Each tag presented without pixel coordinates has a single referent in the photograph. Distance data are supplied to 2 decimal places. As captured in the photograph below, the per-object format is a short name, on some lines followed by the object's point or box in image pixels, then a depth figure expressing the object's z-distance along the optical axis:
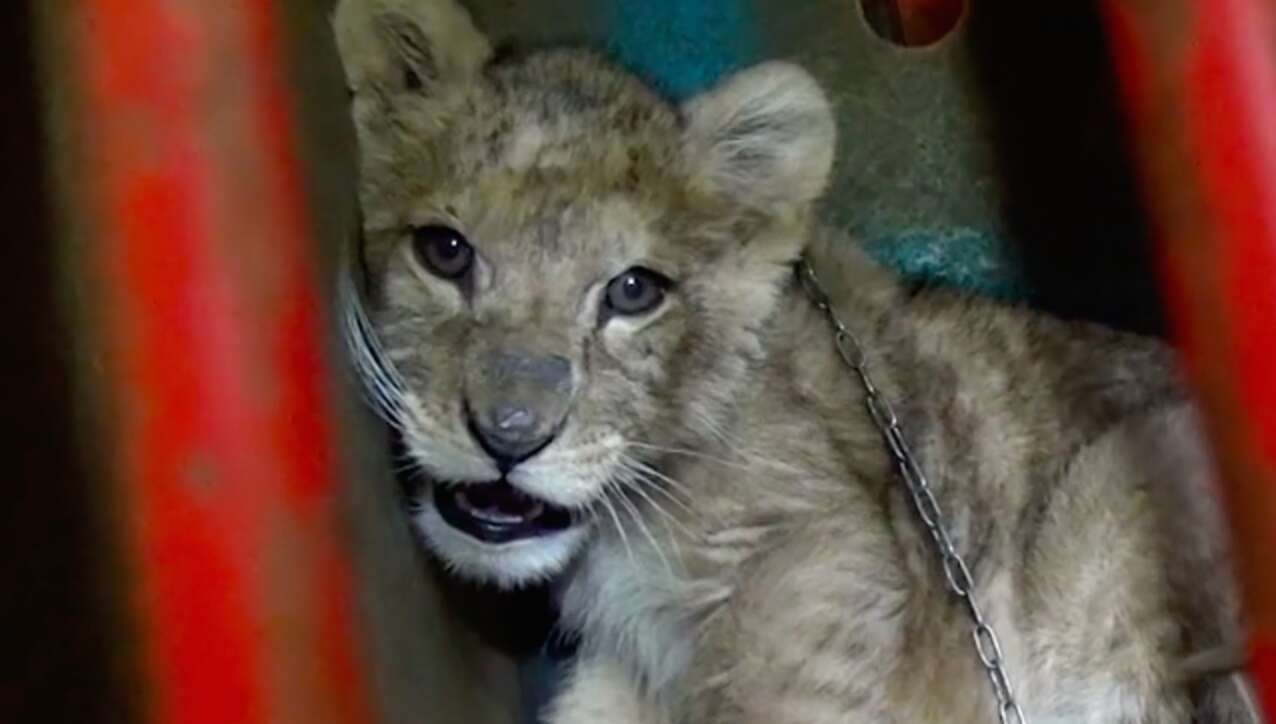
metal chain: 1.28
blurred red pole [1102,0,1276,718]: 1.04
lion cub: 1.26
